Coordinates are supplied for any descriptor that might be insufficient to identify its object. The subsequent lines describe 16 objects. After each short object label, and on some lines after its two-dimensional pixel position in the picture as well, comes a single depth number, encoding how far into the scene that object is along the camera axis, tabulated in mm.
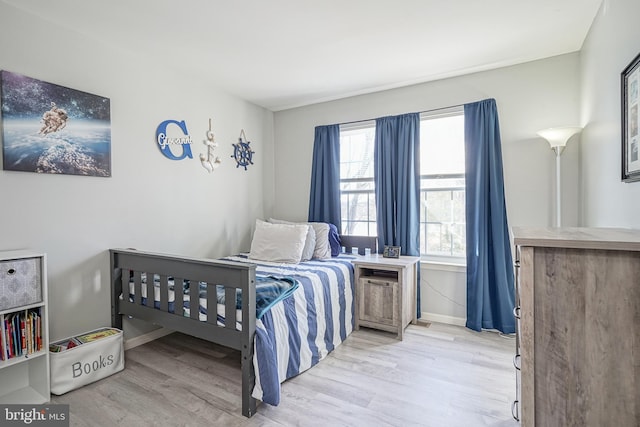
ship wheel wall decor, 3577
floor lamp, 2334
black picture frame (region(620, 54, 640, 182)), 1424
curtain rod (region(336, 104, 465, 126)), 3023
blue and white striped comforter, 1774
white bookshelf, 1729
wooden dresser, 1012
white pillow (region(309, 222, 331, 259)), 3256
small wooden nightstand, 2762
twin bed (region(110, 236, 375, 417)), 1772
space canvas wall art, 1930
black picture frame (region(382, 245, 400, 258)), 3088
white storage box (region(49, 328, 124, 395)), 1929
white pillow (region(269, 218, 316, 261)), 3123
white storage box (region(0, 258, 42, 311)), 1721
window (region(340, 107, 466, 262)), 3100
